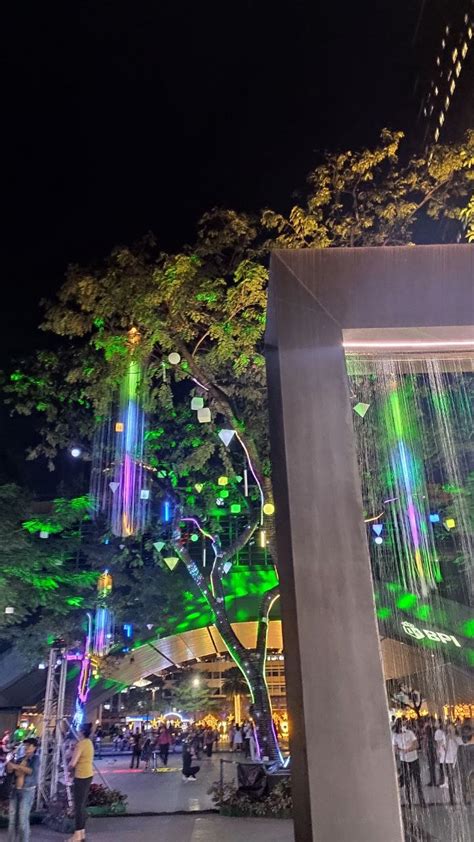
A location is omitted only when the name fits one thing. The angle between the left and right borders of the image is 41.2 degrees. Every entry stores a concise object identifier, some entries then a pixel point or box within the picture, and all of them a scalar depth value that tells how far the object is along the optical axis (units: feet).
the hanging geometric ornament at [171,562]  46.79
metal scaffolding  38.55
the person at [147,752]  70.28
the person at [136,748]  69.62
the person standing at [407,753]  31.63
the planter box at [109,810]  36.50
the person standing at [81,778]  27.22
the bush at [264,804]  33.76
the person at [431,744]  39.22
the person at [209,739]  78.63
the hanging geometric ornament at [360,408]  25.22
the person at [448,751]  35.01
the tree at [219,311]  33.58
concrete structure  11.47
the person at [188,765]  52.21
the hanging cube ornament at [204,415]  33.84
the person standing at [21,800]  25.11
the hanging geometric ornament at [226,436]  34.81
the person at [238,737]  77.36
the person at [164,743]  69.32
